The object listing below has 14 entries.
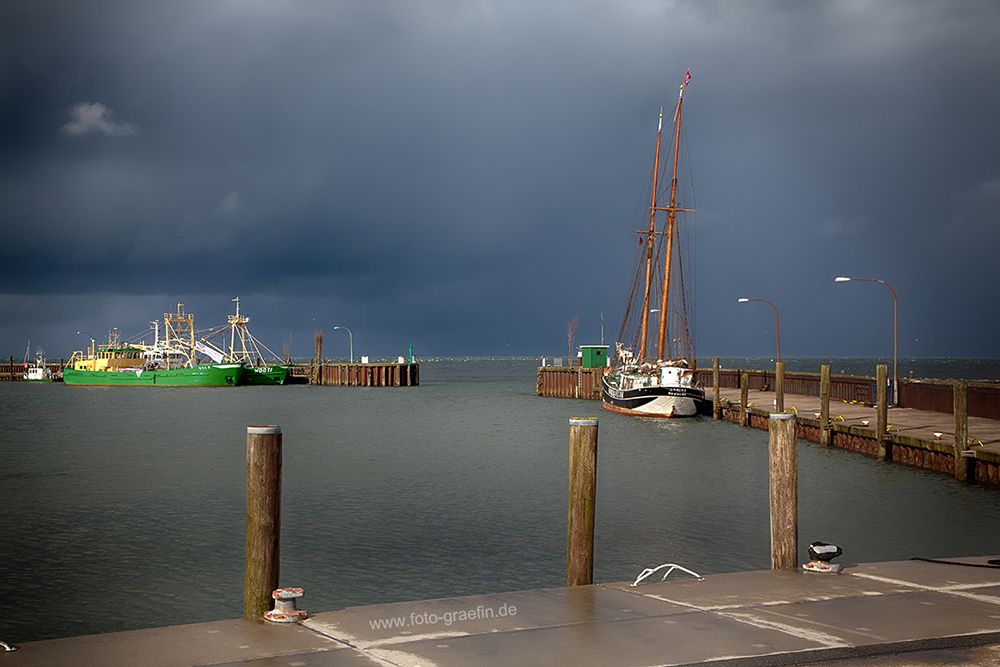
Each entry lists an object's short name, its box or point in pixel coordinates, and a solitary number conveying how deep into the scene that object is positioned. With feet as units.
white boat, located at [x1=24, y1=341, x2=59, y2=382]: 465.88
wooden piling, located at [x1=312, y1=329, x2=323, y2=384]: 398.62
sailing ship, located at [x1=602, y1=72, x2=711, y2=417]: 169.68
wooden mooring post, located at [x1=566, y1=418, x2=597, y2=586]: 30.99
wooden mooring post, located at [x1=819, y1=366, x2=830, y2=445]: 105.19
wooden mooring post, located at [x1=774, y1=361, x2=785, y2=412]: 120.78
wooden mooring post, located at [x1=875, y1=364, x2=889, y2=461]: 91.30
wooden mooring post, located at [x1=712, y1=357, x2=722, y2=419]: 164.25
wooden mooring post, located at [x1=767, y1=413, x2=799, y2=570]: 32.27
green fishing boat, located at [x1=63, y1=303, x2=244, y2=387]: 346.13
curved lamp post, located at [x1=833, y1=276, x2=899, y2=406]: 139.44
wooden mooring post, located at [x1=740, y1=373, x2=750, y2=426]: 144.65
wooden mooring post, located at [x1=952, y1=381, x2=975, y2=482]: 74.74
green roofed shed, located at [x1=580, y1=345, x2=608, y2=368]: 280.31
